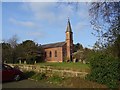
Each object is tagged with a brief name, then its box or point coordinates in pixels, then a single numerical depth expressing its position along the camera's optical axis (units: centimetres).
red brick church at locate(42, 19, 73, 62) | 3370
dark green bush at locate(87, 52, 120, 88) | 579
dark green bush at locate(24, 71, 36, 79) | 865
